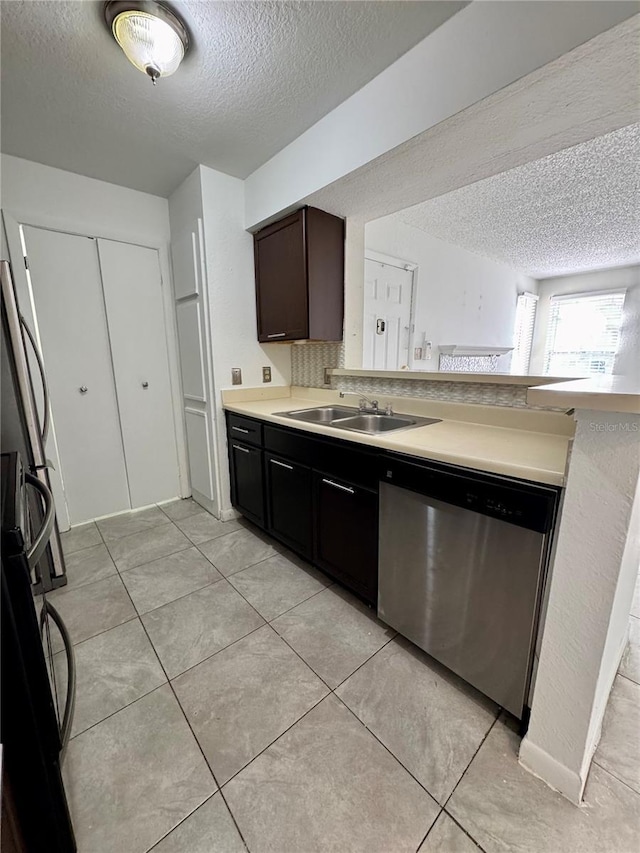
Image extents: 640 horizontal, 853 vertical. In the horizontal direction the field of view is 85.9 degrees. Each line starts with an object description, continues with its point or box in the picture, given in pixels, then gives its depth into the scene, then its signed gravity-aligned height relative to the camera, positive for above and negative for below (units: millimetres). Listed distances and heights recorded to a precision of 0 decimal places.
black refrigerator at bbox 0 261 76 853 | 647 -702
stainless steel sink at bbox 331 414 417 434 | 2035 -400
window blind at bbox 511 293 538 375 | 5262 +385
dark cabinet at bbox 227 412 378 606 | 1565 -747
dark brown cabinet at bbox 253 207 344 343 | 2137 +527
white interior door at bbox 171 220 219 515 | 2375 -37
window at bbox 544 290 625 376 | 5013 +352
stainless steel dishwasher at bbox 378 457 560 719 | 1045 -720
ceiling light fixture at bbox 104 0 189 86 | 1187 +1151
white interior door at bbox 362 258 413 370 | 2977 +361
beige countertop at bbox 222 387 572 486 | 1071 -332
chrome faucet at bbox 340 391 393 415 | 2087 -316
